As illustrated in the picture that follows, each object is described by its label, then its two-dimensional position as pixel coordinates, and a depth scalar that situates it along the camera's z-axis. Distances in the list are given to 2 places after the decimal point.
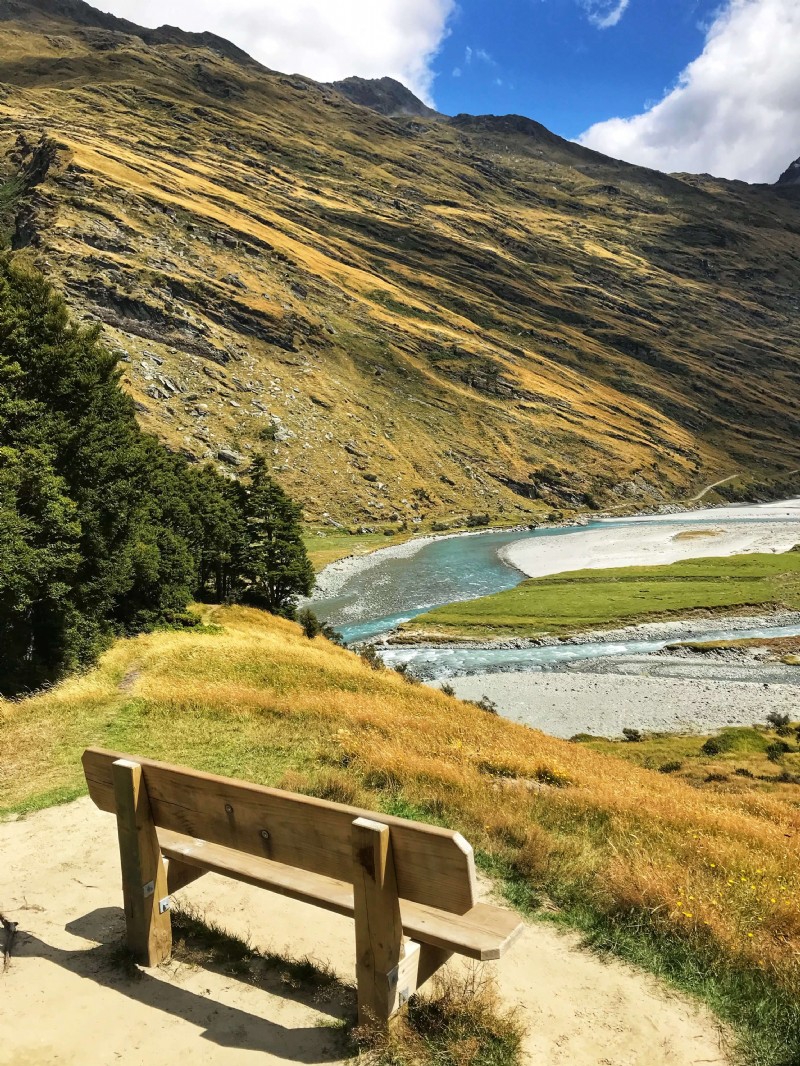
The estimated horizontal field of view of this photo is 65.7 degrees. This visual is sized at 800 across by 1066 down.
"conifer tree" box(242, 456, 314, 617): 48.47
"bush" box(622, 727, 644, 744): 33.56
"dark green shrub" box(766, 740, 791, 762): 30.41
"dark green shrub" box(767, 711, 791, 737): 34.72
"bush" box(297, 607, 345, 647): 41.94
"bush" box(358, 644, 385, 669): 34.95
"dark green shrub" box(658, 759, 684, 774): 26.77
